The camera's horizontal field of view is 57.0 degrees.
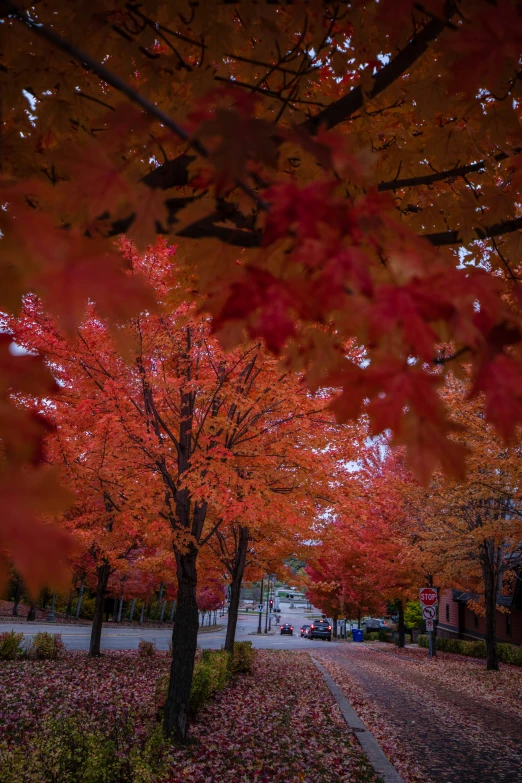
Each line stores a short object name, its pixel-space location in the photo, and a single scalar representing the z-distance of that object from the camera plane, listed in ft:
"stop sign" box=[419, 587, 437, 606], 63.36
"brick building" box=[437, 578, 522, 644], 77.51
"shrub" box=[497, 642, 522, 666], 67.82
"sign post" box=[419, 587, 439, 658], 63.36
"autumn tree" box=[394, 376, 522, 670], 37.24
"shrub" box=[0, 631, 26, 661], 43.47
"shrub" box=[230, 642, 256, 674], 43.86
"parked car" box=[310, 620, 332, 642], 148.09
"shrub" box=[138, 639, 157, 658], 52.29
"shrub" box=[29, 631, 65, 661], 45.29
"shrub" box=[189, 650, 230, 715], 27.50
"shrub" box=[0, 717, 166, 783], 13.83
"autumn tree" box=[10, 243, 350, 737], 23.34
